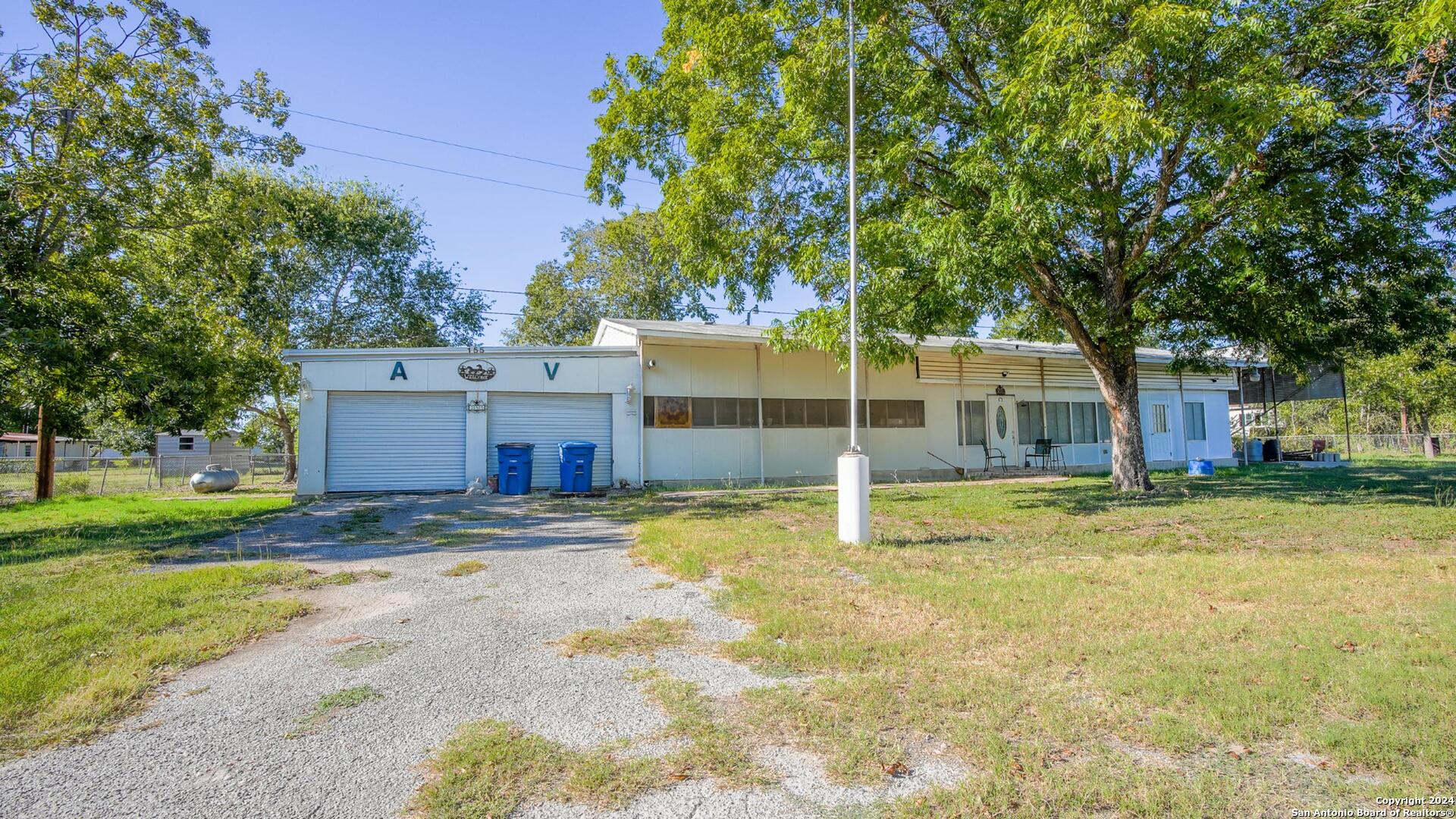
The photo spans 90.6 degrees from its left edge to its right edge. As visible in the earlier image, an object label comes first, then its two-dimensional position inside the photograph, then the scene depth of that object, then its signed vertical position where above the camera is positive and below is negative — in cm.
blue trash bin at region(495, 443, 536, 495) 1394 -23
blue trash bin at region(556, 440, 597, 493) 1389 -20
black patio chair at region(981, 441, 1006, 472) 1927 -17
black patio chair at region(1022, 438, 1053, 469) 1947 -17
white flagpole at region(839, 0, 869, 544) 744 -43
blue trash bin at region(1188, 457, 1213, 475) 1764 -56
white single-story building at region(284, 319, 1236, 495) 1420 +98
